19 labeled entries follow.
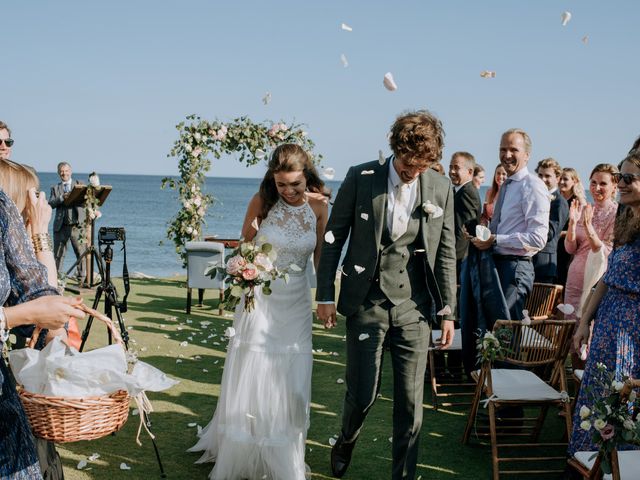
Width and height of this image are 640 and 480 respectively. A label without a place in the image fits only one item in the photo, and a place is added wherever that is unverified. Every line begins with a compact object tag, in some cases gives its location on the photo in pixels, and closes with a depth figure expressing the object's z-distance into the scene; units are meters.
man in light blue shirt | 5.04
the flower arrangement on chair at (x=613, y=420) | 2.67
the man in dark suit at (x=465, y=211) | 5.64
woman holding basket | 2.02
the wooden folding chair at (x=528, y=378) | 4.15
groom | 3.73
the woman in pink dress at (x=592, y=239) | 6.00
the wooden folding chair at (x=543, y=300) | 5.54
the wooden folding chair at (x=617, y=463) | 2.76
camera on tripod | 6.28
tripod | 4.97
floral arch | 11.64
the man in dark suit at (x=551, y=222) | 6.84
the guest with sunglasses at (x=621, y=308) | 3.42
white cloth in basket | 2.66
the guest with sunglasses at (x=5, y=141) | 5.68
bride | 4.02
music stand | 11.24
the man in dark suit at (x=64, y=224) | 12.08
